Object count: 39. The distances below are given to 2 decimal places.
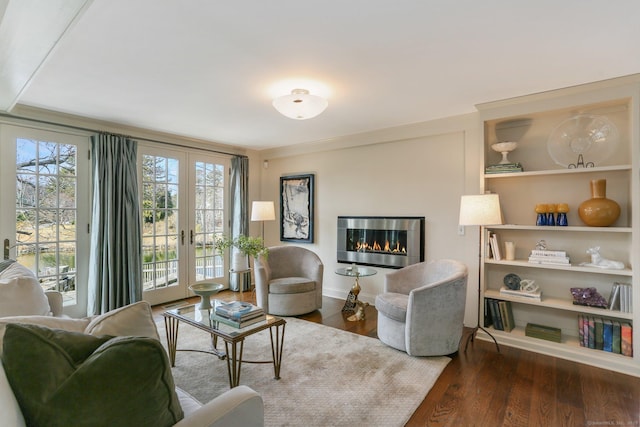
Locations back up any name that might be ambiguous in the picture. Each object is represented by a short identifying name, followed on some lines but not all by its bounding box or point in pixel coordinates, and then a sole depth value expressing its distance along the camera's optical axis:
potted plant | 4.18
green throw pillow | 0.85
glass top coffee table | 2.16
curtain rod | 3.25
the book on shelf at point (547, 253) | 2.97
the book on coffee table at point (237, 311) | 2.30
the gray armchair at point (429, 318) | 2.77
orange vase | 2.75
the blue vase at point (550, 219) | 3.04
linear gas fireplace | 4.06
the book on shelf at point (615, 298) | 2.73
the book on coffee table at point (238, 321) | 2.27
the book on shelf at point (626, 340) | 2.64
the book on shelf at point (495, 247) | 3.25
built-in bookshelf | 2.65
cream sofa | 1.09
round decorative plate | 2.85
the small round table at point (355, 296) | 3.78
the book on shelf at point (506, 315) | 3.22
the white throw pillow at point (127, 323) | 1.21
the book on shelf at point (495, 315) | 3.25
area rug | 2.06
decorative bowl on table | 2.55
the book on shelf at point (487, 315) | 3.31
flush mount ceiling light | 2.58
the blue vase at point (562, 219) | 3.00
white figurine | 2.72
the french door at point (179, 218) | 4.36
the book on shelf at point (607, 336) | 2.75
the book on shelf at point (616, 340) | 2.71
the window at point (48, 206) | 3.27
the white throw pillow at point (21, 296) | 1.65
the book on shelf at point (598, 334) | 2.79
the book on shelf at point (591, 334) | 2.82
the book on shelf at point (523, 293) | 3.05
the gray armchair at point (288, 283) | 3.88
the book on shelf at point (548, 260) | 2.93
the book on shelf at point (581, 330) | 2.87
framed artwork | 5.16
